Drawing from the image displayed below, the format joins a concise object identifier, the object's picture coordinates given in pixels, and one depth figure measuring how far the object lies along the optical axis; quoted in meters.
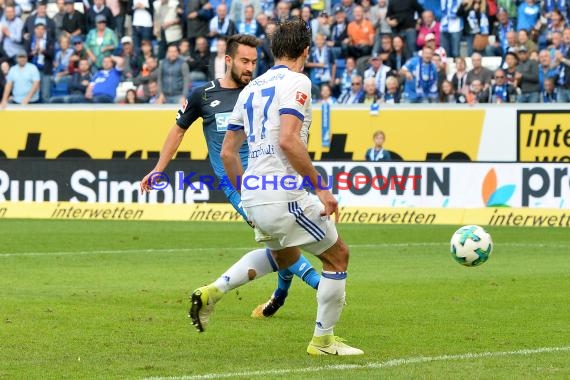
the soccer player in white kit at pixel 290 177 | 7.98
